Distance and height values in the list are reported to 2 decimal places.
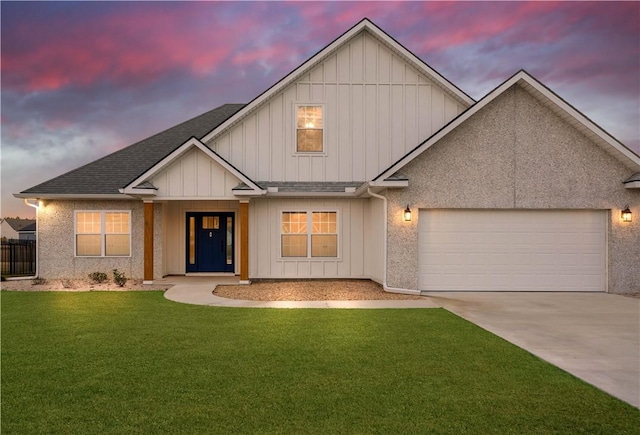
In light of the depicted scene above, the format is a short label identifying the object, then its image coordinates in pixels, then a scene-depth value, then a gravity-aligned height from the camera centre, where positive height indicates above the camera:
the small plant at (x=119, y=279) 13.63 -2.06
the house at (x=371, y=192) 12.50 +0.73
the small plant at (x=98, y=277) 14.30 -2.07
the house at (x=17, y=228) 42.28 -1.31
